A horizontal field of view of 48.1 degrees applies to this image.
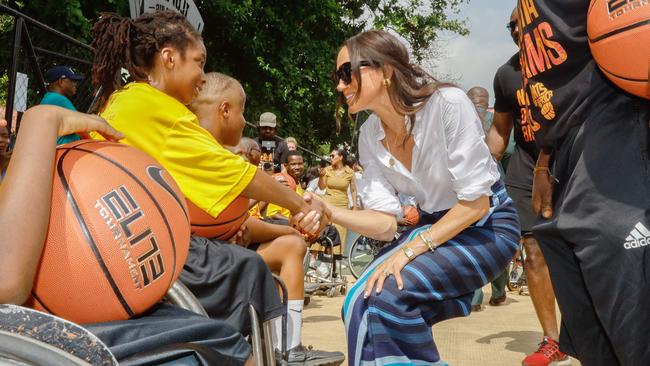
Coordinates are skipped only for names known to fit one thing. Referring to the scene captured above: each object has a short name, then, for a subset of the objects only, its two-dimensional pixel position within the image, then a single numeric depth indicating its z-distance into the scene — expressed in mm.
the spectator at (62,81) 6438
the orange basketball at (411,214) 3848
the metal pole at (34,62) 6021
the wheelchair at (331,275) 10000
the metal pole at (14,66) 5711
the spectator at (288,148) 11383
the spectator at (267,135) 10012
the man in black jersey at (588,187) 2441
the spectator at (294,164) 11148
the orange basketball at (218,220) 3445
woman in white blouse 3053
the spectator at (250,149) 7348
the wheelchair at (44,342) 1386
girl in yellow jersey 3195
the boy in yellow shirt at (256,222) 4309
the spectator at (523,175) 4750
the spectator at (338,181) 12828
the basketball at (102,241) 1729
